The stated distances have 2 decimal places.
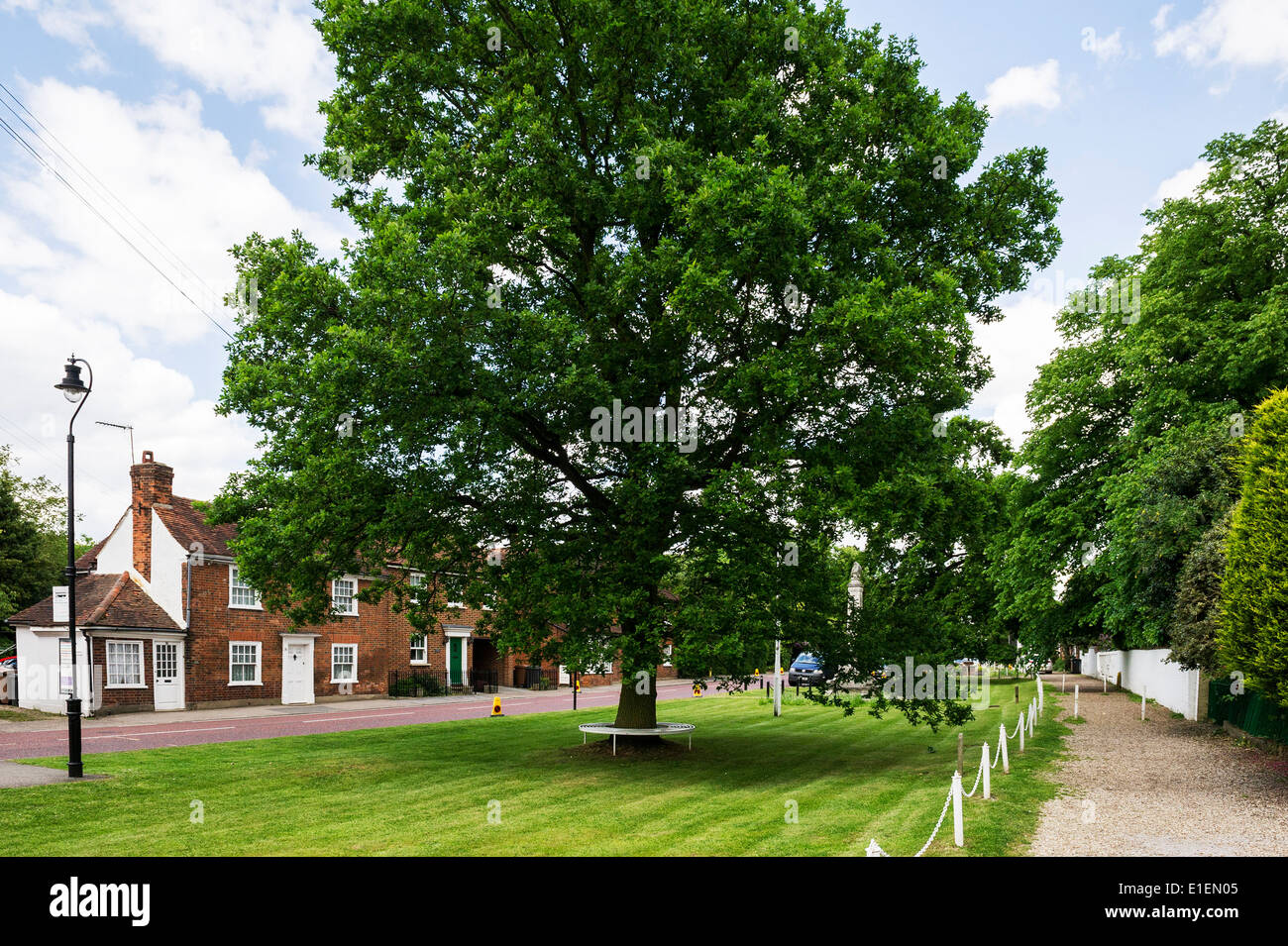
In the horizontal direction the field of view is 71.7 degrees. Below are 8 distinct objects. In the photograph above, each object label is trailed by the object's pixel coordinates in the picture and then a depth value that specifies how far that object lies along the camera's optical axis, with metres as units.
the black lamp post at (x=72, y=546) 15.60
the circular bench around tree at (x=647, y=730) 18.91
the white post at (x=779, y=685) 30.19
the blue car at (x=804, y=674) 42.47
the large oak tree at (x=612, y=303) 14.95
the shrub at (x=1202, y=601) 17.89
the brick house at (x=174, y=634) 28.84
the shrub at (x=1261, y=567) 13.44
